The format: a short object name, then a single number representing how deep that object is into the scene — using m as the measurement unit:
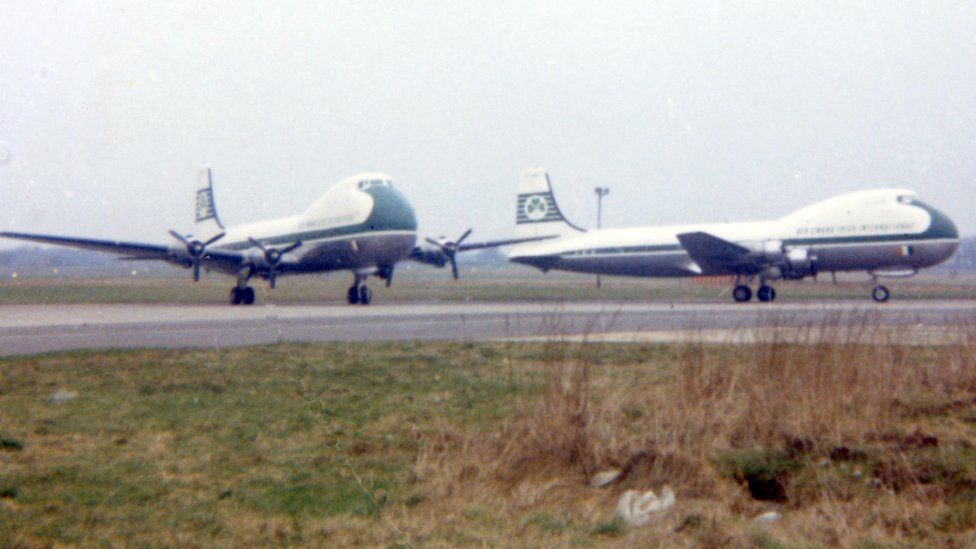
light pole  76.50
